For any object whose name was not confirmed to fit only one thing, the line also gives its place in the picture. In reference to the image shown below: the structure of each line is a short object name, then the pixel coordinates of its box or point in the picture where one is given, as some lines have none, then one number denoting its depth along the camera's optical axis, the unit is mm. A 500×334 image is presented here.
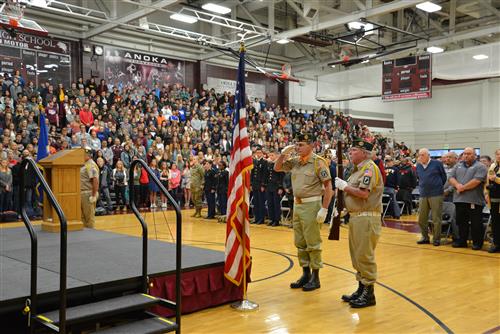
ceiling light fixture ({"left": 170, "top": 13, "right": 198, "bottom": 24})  16812
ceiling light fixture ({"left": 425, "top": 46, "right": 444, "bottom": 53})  21309
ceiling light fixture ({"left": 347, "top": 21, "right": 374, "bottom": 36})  17325
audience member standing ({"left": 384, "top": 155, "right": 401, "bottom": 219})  12766
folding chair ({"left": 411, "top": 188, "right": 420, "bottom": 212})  14133
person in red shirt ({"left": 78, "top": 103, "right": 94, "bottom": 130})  15773
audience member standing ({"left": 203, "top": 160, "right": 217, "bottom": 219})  13023
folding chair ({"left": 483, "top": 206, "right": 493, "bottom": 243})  8398
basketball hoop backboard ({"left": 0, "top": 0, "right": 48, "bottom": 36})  10934
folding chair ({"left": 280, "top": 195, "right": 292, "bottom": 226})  11531
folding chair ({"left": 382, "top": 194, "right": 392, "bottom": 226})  12568
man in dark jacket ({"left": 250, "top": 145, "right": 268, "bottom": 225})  11586
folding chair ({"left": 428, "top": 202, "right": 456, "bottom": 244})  8617
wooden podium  6406
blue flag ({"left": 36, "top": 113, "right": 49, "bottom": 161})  8742
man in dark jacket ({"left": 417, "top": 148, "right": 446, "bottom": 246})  8336
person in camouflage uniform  13539
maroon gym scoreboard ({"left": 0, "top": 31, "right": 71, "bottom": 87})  17250
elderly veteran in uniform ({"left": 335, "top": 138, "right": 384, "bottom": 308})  4820
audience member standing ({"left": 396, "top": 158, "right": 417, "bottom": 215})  13039
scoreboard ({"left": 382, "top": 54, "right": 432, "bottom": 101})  17297
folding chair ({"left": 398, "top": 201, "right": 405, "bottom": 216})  13338
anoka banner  20281
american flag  4957
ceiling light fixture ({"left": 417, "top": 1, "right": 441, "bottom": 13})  16034
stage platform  3639
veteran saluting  5391
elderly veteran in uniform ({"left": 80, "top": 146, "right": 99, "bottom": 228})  7672
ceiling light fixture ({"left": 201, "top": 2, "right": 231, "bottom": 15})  16977
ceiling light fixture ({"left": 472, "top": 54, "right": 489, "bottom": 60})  18156
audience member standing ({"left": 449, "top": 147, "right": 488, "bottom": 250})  7816
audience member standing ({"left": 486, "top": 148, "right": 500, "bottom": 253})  7570
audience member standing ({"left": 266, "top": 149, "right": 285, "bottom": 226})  11275
